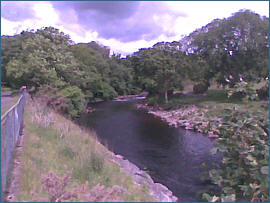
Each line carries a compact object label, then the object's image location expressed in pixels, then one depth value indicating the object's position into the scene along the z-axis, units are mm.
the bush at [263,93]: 14176
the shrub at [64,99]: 10816
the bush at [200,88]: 24375
